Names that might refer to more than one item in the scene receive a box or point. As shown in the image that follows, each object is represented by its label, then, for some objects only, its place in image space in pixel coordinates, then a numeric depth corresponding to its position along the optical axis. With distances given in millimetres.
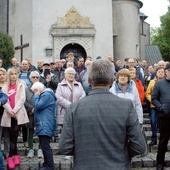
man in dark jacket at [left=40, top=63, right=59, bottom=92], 10414
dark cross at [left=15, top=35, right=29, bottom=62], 23762
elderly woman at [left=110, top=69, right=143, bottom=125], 7219
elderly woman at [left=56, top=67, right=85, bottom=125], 8211
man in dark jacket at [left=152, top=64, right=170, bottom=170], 7363
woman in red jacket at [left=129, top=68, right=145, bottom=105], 9508
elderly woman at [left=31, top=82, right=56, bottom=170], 6707
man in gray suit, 3248
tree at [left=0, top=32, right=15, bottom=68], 22797
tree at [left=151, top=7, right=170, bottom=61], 41188
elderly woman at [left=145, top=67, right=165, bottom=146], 9117
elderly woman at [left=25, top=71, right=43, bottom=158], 8064
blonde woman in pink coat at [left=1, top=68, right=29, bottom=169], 7477
